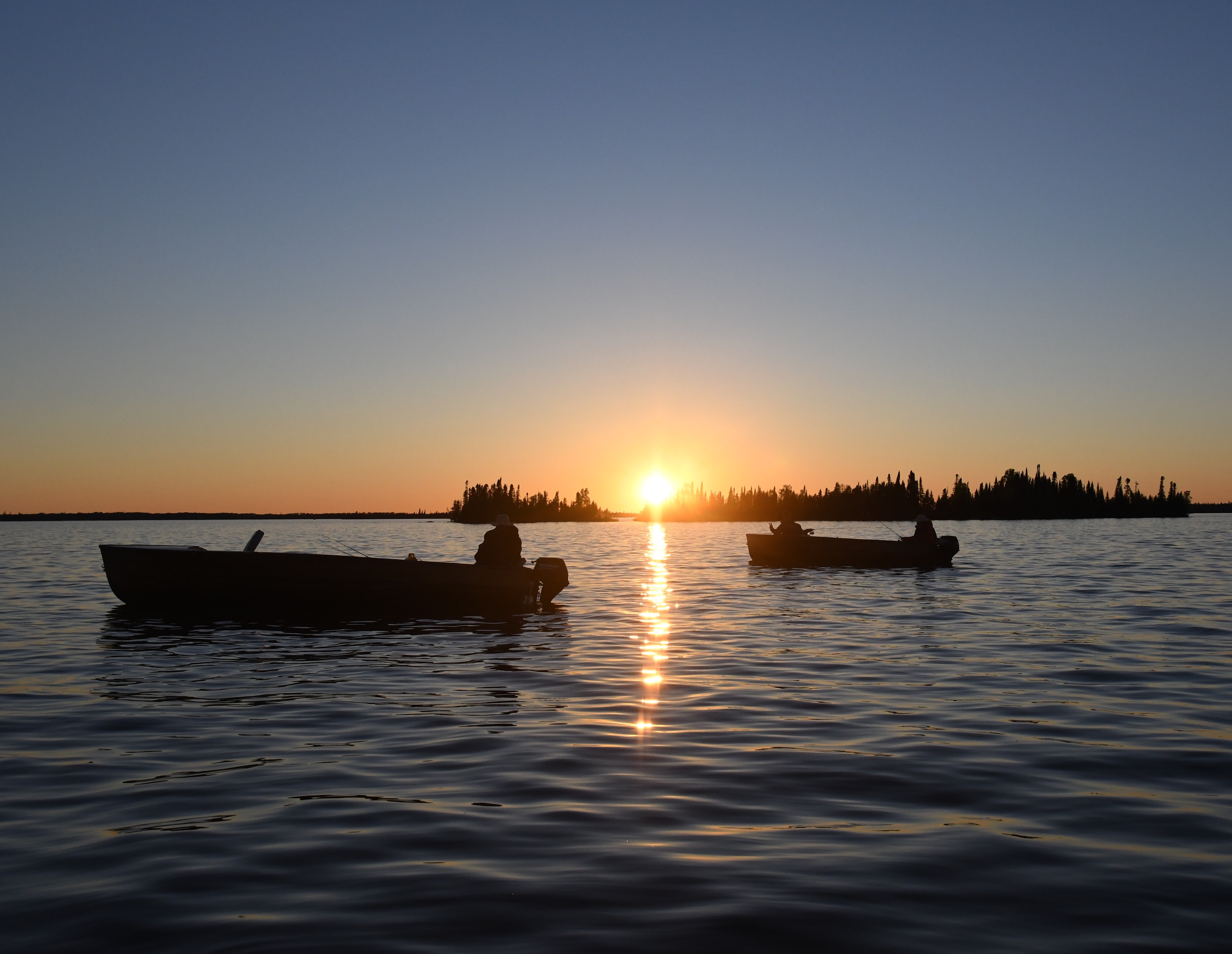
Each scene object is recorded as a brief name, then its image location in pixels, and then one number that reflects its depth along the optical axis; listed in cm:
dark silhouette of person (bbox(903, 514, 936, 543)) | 4147
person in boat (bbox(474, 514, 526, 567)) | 2473
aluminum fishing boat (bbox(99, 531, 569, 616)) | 2278
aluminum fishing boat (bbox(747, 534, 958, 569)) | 4128
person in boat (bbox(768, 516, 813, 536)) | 4166
